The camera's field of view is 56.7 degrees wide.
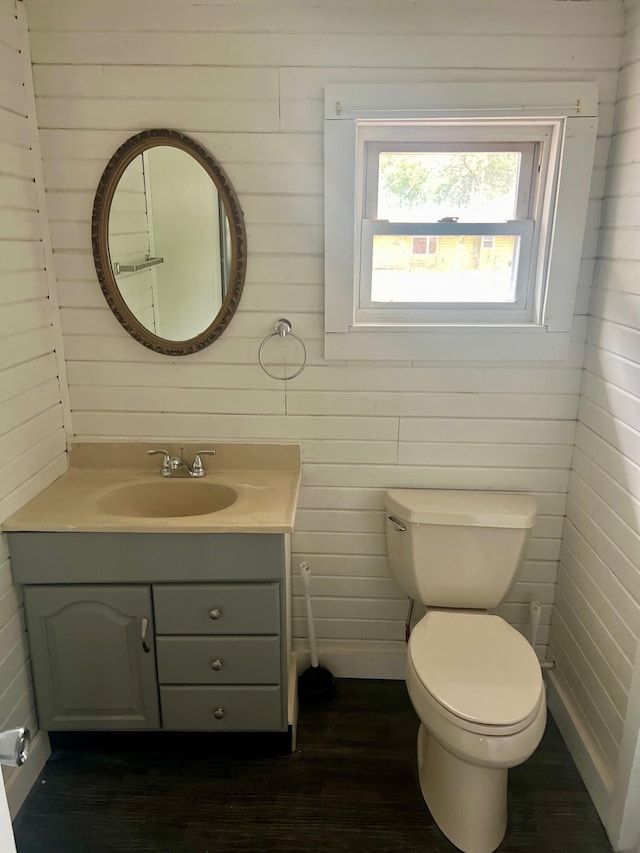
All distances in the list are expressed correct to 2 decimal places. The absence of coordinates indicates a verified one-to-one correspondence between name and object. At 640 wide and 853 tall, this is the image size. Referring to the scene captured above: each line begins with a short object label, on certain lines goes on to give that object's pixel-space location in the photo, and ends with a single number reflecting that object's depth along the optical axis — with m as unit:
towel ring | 1.97
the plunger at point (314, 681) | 2.19
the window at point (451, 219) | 1.79
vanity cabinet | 1.73
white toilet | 1.49
